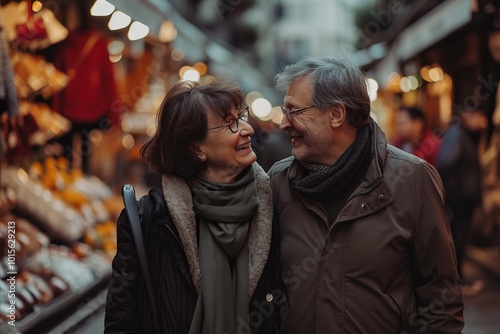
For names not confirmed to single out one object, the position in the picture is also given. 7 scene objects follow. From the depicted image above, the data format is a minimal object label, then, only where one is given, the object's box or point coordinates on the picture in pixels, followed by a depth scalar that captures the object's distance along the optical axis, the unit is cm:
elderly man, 322
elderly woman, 306
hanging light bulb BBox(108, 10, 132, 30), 709
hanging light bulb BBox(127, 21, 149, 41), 762
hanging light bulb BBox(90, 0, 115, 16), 641
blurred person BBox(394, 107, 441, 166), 777
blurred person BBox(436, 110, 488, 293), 879
